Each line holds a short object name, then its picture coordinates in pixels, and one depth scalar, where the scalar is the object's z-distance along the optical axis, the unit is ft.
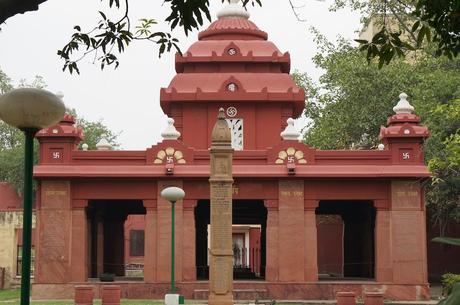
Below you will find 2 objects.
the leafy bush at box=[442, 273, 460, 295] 72.78
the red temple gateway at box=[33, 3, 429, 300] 82.17
